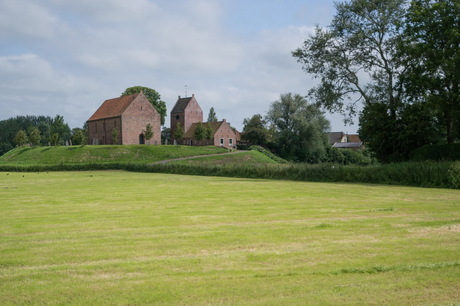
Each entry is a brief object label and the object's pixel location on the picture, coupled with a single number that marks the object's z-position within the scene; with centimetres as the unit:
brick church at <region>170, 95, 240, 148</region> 8719
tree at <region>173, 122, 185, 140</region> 8050
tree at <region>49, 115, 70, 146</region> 7381
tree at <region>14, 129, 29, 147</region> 7825
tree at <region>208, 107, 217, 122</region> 11214
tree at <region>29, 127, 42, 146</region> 7669
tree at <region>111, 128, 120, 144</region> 7132
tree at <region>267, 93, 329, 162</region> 7512
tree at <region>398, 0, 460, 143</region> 2571
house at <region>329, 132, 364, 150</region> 12433
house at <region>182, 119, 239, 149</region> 8612
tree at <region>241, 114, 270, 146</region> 8394
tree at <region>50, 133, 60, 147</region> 7369
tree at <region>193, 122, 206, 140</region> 7875
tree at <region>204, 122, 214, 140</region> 8016
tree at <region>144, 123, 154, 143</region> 7282
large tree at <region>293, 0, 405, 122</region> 3231
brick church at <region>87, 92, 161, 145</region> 7212
